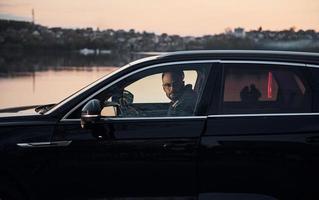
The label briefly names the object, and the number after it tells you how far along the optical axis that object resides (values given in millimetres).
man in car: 8157
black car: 7804
